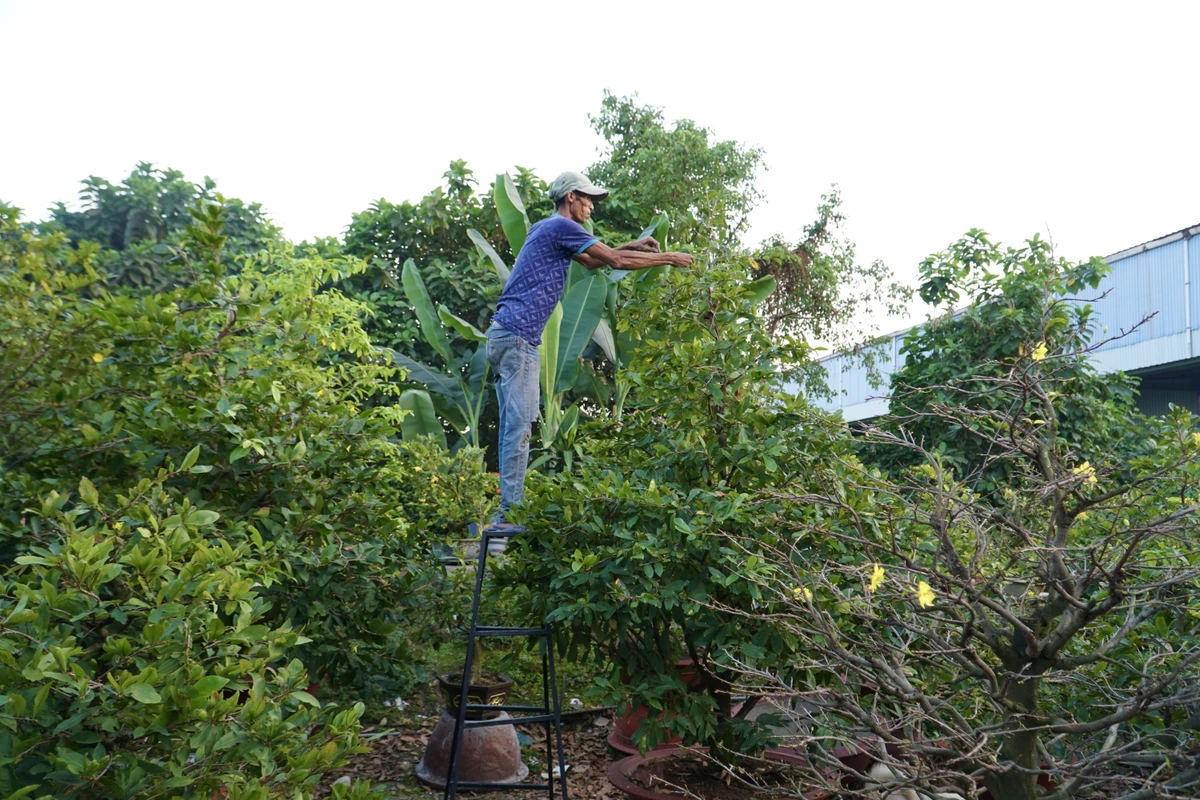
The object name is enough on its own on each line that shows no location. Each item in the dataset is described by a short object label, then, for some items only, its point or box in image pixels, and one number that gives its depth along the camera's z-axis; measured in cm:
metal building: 1395
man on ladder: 412
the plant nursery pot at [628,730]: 448
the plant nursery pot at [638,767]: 373
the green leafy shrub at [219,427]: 324
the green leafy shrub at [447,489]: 586
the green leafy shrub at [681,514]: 342
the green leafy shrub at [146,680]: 197
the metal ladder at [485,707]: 364
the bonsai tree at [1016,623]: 221
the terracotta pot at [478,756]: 451
